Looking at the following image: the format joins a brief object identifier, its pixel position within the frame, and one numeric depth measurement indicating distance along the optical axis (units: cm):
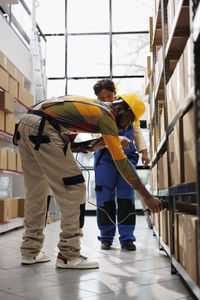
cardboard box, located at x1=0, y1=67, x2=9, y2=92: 464
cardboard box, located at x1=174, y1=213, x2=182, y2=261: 200
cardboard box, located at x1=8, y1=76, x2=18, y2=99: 505
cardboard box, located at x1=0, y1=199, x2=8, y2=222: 462
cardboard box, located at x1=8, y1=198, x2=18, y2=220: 491
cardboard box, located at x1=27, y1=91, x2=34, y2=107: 591
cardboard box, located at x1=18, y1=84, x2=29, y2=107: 547
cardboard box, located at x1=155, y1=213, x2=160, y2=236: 334
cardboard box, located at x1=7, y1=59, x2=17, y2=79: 498
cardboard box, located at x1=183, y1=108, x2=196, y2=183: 149
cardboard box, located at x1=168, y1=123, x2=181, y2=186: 184
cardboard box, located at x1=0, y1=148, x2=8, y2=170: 464
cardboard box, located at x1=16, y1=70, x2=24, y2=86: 545
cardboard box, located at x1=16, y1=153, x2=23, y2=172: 534
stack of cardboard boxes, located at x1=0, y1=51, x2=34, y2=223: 468
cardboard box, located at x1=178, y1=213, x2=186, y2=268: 176
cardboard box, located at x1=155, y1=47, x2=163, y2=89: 298
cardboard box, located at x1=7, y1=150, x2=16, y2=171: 495
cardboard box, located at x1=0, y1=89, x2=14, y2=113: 466
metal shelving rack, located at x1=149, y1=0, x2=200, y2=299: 131
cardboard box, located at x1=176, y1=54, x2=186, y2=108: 174
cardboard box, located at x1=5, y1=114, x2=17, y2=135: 488
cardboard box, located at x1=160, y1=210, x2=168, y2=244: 267
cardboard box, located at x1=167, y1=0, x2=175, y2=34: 211
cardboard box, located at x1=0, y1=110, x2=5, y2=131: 468
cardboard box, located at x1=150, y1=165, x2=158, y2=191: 404
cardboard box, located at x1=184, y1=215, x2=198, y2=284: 147
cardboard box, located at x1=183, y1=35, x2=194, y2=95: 140
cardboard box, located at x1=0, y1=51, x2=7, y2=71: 470
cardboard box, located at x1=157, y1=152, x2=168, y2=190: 253
